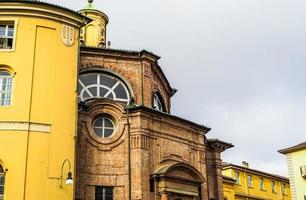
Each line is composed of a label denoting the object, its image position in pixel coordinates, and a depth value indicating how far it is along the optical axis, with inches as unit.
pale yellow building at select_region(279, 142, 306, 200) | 1541.6
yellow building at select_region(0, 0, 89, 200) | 820.6
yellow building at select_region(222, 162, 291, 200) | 1881.2
